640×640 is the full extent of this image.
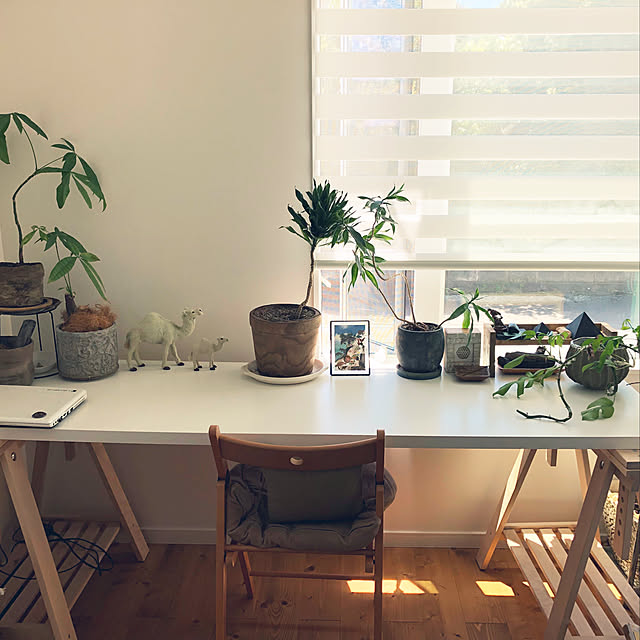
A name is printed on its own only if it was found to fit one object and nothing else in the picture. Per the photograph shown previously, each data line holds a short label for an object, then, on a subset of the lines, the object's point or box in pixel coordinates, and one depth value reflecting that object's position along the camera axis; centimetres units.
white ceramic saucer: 185
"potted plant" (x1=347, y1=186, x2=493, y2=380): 186
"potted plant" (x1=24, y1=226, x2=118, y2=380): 185
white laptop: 158
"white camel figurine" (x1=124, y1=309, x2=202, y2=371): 195
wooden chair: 145
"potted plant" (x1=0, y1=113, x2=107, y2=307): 183
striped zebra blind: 187
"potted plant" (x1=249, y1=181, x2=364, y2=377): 176
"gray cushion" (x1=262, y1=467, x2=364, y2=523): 153
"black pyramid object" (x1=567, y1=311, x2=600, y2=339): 191
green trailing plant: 165
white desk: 157
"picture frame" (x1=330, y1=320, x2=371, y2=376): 197
